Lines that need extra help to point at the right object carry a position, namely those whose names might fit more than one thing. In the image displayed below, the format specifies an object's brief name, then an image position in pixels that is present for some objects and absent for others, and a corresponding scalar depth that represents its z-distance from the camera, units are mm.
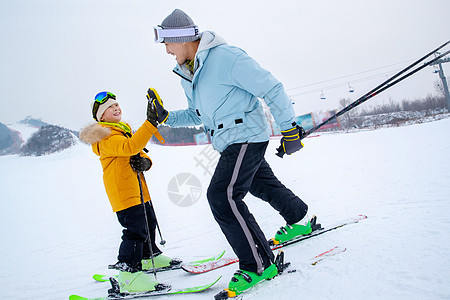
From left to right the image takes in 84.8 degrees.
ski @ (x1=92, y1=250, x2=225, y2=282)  2373
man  1729
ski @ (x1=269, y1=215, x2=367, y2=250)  2283
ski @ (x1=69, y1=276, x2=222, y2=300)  1820
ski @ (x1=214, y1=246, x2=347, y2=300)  1600
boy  2055
